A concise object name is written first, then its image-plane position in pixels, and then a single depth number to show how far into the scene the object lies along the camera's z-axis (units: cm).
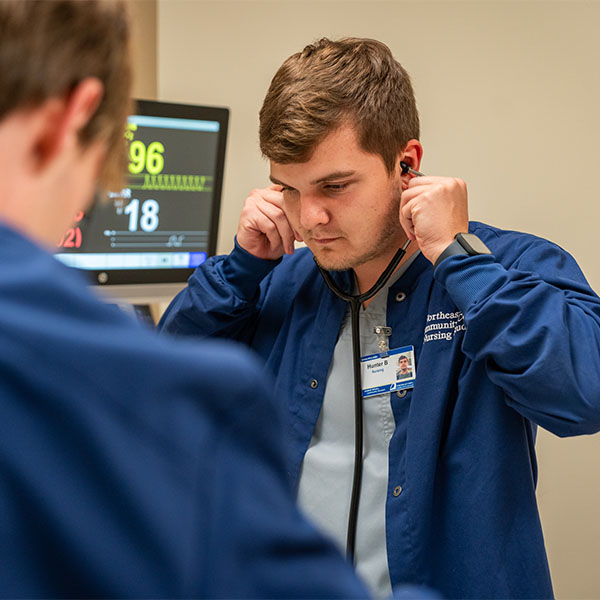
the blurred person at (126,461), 39
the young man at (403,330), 123
